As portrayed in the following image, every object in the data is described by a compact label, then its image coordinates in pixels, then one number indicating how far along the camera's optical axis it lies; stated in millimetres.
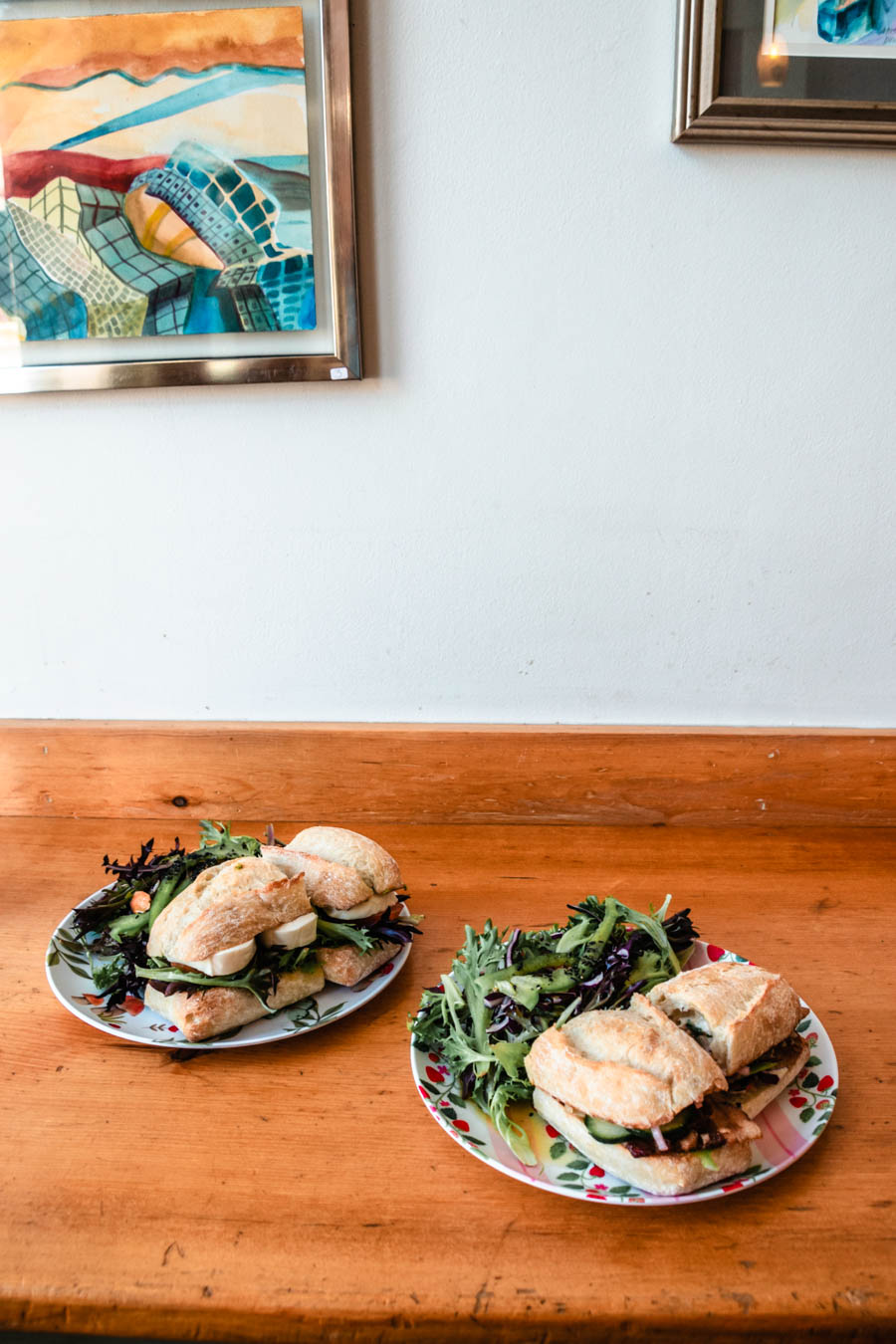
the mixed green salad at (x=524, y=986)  744
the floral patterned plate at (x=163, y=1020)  815
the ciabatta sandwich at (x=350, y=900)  885
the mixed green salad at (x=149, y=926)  835
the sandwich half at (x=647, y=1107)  628
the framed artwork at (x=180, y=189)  1140
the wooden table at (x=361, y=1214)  580
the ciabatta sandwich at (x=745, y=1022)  689
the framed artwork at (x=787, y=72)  1092
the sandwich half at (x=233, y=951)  808
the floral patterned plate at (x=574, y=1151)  643
